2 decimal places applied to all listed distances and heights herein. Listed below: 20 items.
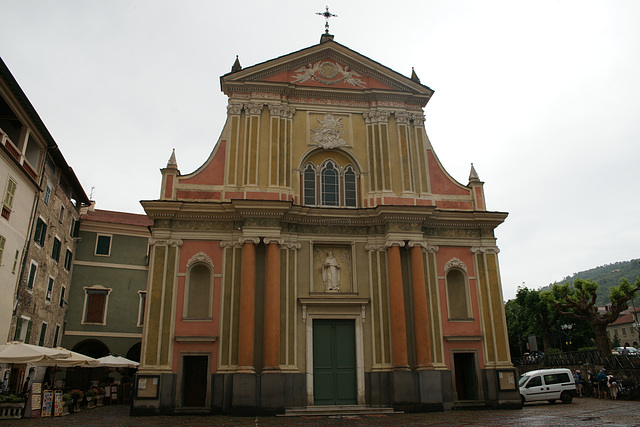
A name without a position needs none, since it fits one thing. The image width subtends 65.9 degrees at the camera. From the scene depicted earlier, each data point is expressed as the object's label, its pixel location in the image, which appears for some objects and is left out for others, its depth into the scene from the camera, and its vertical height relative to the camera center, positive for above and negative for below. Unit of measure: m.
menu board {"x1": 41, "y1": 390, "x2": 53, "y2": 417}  15.63 -0.71
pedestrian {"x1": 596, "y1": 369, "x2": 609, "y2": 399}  23.67 -0.62
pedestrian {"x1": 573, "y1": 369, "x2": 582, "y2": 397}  25.62 -0.55
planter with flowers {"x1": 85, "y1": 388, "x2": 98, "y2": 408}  19.97 -0.68
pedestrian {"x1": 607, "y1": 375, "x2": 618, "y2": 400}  22.56 -0.69
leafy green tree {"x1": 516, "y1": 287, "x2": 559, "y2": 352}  44.25 +5.44
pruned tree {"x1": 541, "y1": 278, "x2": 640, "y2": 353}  28.89 +4.09
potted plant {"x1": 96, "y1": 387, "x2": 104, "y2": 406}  21.79 -0.76
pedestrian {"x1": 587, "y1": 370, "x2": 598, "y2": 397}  24.69 -0.59
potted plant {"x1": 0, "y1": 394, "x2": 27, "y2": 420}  14.90 -0.74
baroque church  17.16 +4.05
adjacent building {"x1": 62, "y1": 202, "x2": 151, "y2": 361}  28.95 +5.19
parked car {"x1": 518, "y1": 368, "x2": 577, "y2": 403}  21.52 -0.60
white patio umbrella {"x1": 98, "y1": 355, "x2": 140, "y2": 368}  22.71 +0.74
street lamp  51.91 +3.84
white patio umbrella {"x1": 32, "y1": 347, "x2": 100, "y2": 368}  16.20 +0.59
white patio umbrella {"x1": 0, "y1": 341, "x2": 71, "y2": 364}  14.64 +0.78
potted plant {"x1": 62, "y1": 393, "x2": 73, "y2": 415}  16.95 -0.73
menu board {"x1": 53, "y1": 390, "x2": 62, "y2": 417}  16.05 -0.73
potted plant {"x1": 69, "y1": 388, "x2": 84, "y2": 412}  17.88 -0.64
